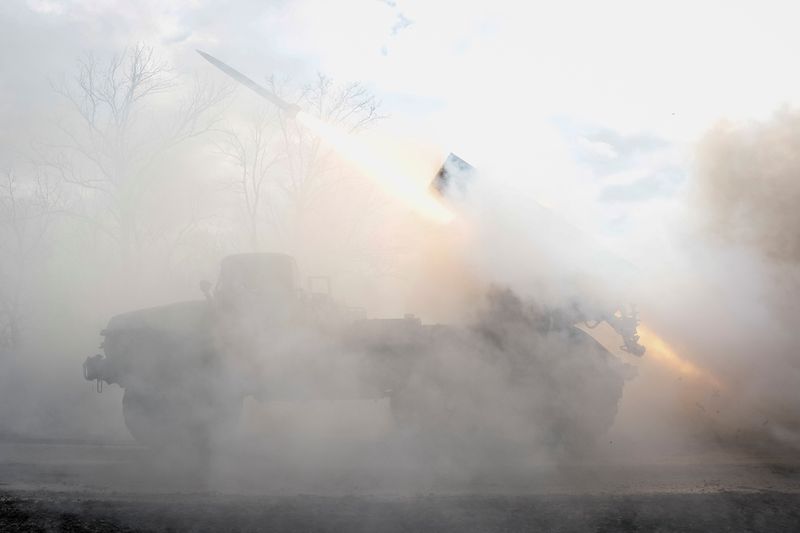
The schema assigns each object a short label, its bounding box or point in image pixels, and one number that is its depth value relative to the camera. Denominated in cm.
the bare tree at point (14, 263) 2611
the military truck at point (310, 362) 1082
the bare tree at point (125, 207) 2544
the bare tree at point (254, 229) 2806
